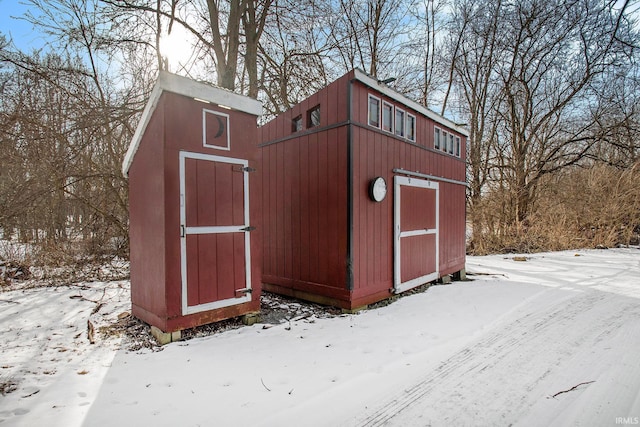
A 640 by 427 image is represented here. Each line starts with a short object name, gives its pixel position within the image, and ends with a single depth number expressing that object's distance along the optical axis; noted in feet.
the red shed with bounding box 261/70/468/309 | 13.62
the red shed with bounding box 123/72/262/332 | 10.12
